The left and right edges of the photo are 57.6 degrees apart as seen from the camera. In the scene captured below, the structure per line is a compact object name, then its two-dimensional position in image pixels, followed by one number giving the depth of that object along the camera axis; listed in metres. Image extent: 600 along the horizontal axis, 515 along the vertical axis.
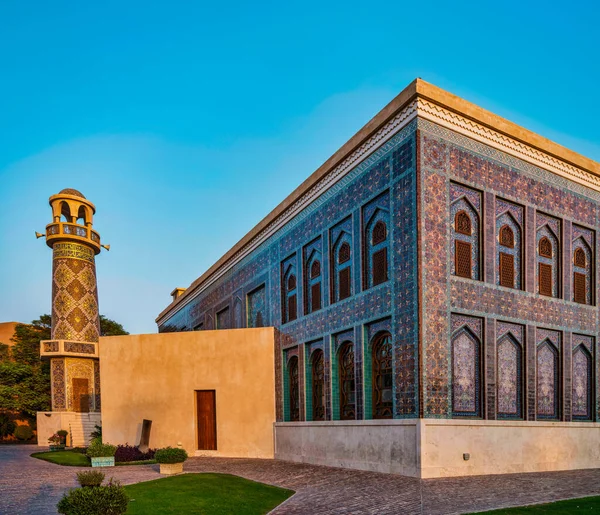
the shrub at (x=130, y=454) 16.62
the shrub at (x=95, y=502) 6.04
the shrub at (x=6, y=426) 34.42
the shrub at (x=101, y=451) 15.22
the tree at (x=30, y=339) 39.16
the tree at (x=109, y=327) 45.56
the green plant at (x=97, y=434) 23.07
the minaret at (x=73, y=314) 29.52
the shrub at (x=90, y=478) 7.02
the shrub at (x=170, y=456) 13.02
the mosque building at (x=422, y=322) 12.16
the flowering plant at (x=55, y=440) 22.76
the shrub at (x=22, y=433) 34.50
